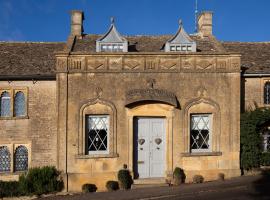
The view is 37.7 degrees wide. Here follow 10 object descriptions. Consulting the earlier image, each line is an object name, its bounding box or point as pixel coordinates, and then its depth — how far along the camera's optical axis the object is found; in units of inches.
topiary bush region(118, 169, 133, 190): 698.2
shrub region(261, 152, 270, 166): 797.2
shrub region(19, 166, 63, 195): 713.0
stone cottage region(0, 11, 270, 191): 717.9
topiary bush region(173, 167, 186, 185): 710.5
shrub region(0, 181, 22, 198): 720.3
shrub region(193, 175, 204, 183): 715.4
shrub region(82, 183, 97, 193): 696.4
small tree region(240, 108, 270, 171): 752.3
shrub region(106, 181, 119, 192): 697.0
